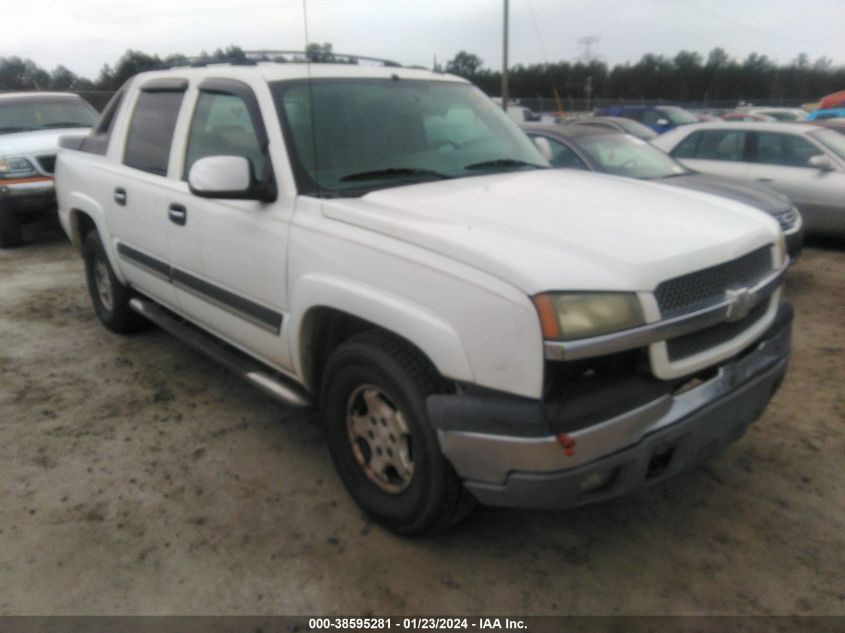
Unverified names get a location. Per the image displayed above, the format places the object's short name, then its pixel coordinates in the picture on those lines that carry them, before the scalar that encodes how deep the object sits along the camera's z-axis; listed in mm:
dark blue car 18891
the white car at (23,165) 8461
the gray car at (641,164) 6133
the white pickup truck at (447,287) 2174
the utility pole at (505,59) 19531
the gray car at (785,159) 7430
